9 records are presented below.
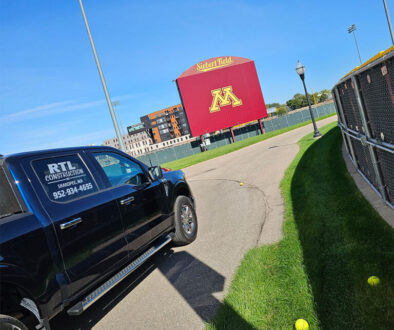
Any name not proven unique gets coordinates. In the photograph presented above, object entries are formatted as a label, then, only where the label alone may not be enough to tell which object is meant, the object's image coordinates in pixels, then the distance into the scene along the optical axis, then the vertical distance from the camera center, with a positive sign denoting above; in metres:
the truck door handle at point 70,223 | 3.14 -0.43
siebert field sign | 46.69 +6.06
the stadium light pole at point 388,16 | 32.80 +7.36
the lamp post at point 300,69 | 16.41 +2.21
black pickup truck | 2.72 -0.53
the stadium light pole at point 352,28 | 83.06 +17.91
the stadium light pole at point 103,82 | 12.97 +3.39
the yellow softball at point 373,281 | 2.91 -1.62
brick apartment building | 147.12 +12.55
